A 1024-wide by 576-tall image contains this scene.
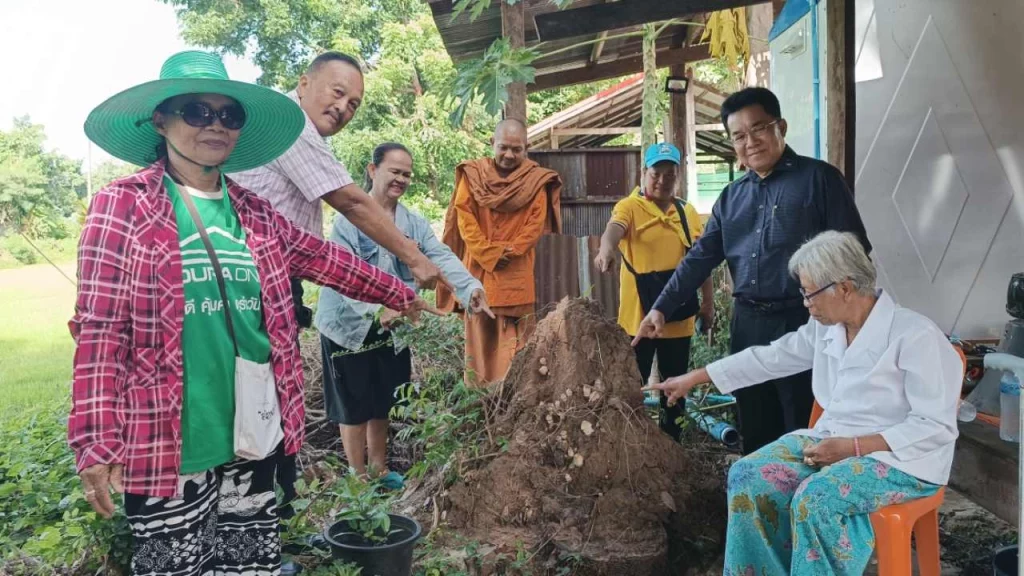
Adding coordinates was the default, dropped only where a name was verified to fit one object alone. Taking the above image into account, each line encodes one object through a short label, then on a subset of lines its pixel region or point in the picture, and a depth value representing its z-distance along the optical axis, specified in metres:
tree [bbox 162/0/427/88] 16.41
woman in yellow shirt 4.43
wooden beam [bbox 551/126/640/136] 12.04
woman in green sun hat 1.87
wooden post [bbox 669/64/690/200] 9.20
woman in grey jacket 4.03
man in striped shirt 2.80
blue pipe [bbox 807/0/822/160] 4.18
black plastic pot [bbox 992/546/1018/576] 2.47
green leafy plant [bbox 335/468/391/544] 2.64
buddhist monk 4.76
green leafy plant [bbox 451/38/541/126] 3.90
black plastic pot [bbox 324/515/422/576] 2.55
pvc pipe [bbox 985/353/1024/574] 2.03
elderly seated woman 2.34
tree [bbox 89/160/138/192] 17.77
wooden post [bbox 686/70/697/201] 11.30
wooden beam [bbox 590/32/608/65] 8.56
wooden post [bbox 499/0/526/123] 5.03
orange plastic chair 2.30
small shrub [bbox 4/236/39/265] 9.98
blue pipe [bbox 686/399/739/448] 4.05
